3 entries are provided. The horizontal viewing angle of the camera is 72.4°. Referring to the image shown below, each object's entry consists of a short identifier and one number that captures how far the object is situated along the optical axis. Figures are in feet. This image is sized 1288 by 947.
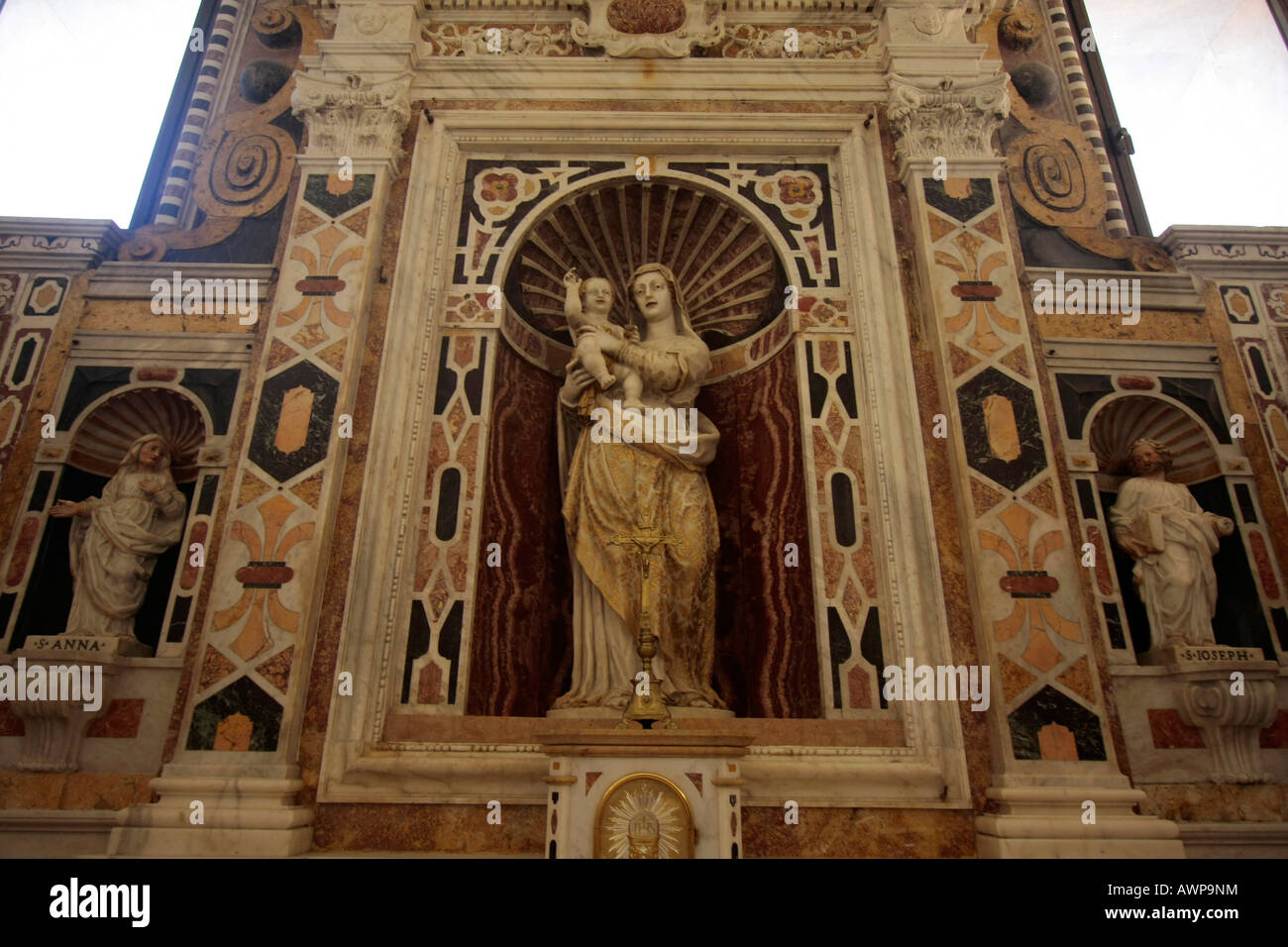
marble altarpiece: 15.15
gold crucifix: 13.19
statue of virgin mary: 16.89
